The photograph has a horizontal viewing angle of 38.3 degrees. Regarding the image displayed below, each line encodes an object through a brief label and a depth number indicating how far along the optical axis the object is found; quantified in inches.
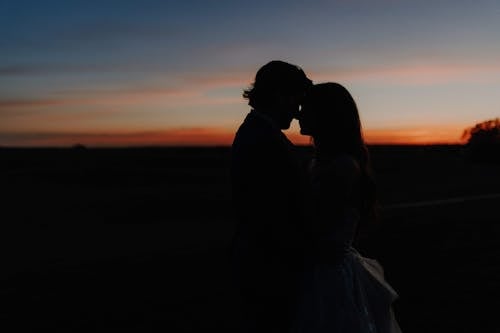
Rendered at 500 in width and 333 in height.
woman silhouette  137.5
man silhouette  128.0
